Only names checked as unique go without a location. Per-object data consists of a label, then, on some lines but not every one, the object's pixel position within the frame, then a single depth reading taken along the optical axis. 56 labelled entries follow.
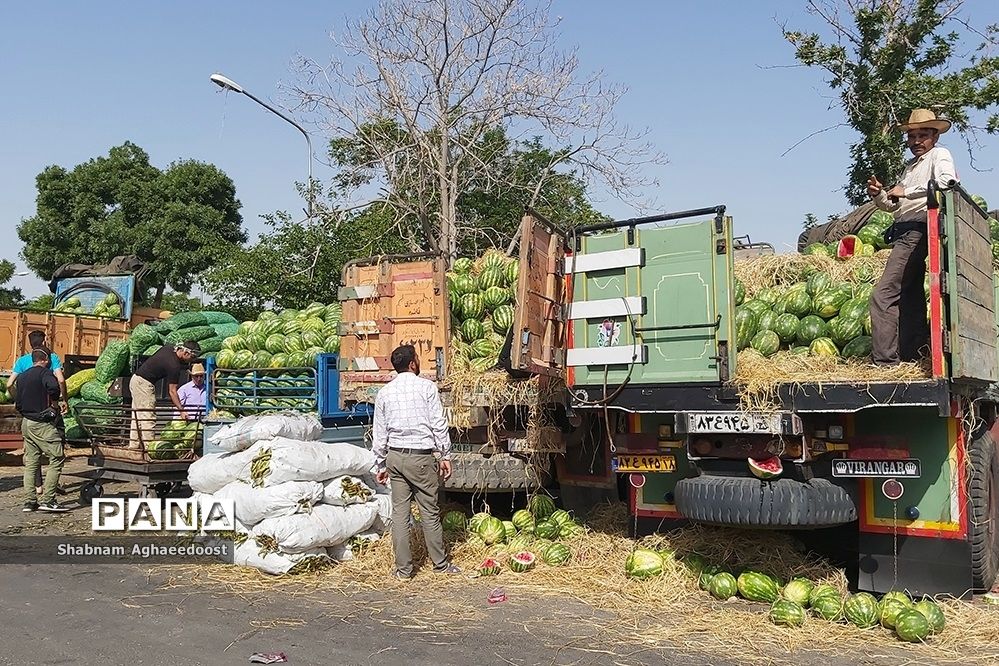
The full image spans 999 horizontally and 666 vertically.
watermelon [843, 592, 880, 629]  5.48
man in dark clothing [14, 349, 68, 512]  10.42
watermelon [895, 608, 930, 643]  5.25
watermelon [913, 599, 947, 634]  5.33
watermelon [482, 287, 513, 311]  9.03
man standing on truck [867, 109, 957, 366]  5.97
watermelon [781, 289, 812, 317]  7.27
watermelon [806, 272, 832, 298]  7.45
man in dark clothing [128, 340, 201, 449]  10.30
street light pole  18.64
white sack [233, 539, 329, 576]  7.02
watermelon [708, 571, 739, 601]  6.19
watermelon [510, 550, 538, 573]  7.02
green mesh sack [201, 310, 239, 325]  14.09
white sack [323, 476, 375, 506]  7.51
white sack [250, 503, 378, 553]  6.98
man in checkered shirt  6.90
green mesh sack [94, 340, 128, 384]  13.81
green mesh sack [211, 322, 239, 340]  13.65
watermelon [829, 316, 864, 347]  6.78
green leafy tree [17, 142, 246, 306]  31.69
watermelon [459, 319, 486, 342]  8.94
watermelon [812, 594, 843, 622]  5.63
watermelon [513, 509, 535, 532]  7.70
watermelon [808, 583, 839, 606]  5.80
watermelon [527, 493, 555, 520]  7.81
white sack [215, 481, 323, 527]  7.08
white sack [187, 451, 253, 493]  7.56
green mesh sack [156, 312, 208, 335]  13.64
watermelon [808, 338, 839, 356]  6.66
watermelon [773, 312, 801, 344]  7.12
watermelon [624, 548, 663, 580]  6.49
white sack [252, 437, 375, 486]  7.26
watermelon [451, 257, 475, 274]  9.57
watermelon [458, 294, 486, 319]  9.09
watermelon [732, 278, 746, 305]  7.70
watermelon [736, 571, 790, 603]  6.04
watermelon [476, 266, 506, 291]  9.19
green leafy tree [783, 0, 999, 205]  19.88
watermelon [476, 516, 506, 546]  7.59
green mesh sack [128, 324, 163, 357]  13.70
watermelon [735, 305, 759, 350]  7.16
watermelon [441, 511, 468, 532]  7.88
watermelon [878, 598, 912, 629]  5.39
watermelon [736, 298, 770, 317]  7.43
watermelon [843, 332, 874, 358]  6.57
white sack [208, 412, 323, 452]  7.68
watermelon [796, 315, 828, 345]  6.98
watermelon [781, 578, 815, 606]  5.86
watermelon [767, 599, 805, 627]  5.54
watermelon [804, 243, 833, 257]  8.55
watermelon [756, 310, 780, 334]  7.23
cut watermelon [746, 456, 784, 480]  5.59
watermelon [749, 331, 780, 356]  6.96
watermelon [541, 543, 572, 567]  7.12
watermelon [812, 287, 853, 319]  7.16
